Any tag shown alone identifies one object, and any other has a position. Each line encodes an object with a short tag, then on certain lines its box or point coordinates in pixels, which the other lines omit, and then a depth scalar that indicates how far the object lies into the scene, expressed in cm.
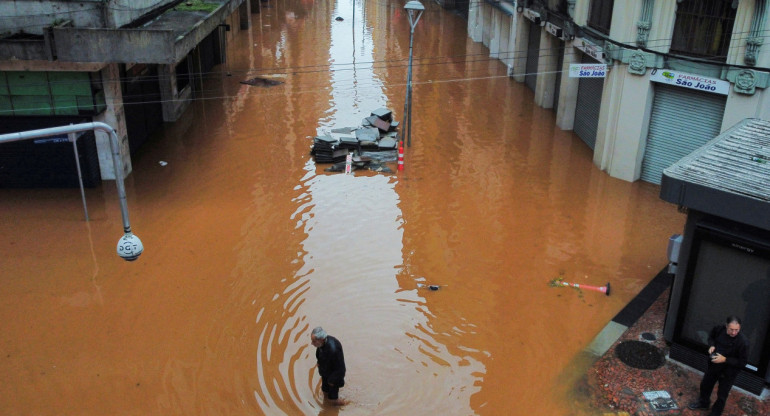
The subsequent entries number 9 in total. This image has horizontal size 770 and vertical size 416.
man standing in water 936
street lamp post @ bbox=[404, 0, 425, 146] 1895
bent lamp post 733
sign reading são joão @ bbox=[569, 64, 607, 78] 1866
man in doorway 915
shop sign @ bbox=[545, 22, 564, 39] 2422
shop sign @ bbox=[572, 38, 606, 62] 1964
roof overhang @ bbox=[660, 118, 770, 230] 958
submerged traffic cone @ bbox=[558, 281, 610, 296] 1323
